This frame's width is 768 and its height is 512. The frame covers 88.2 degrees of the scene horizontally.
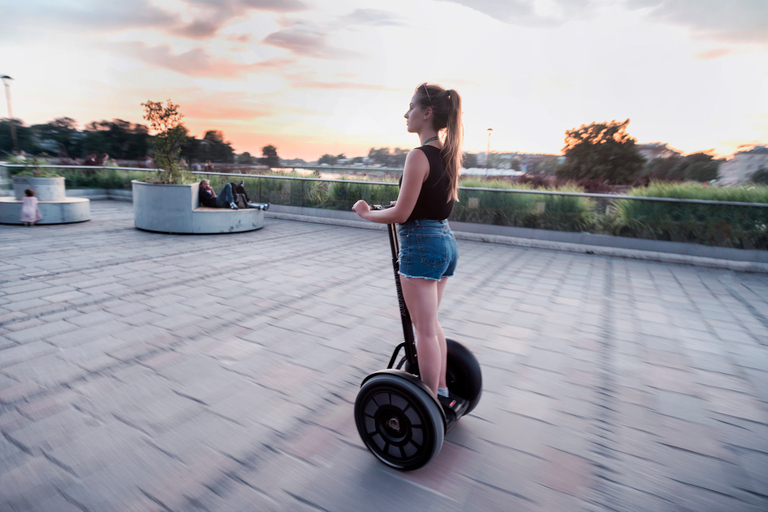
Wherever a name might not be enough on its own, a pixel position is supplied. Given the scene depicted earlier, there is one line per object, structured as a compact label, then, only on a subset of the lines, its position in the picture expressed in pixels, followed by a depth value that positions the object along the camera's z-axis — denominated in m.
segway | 1.87
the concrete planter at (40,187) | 10.23
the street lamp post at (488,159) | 20.54
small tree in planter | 8.97
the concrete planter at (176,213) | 8.79
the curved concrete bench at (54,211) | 9.42
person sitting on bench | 9.75
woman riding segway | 1.82
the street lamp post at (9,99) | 22.91
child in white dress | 9.22
